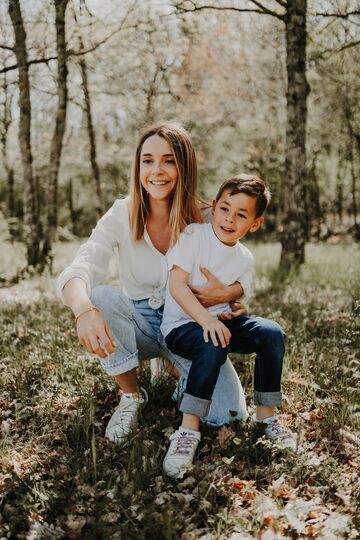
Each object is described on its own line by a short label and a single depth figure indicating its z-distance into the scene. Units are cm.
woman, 285
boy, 261
